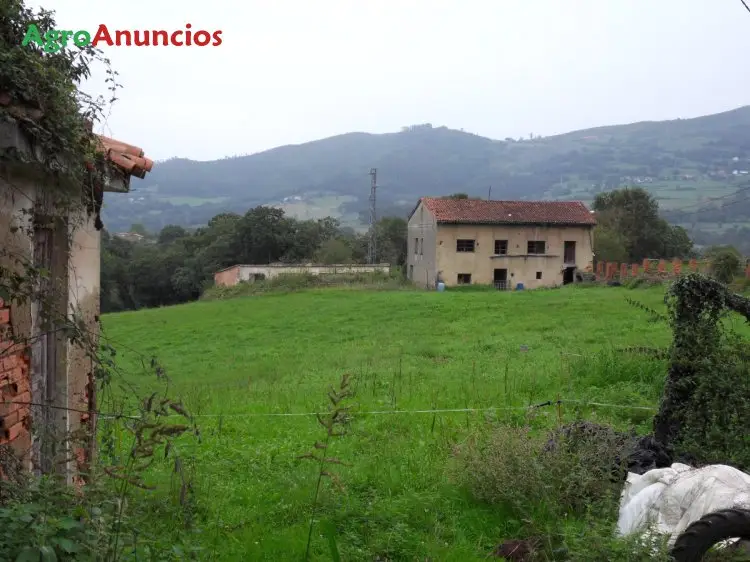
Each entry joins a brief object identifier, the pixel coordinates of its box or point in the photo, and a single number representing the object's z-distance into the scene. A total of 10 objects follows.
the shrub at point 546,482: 5.21
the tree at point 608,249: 47.56
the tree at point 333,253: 54.72
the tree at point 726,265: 29.03
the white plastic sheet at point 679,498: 4.64
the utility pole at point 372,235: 56.69
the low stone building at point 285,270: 44.94
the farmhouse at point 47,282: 4.09
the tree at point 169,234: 74.72
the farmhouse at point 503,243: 42.00
